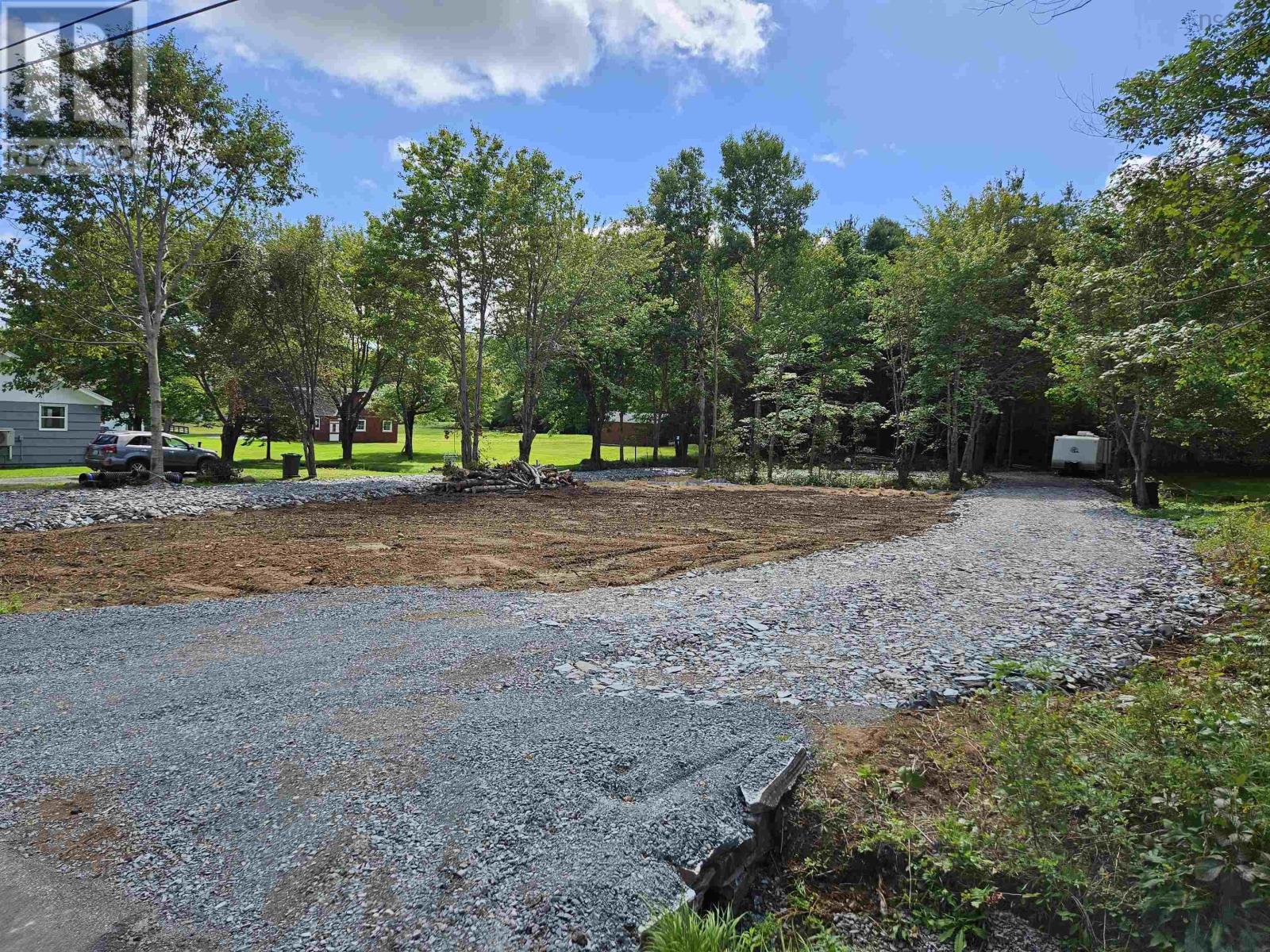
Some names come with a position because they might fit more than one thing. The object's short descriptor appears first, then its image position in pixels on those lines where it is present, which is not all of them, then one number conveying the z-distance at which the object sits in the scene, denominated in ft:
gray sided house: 79.36
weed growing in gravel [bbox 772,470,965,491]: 68.59
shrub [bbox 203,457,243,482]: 64.18
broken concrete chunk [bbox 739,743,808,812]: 9.14
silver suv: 59.72
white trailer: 85.71
